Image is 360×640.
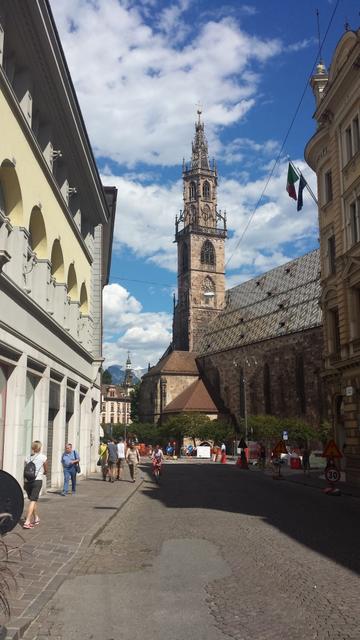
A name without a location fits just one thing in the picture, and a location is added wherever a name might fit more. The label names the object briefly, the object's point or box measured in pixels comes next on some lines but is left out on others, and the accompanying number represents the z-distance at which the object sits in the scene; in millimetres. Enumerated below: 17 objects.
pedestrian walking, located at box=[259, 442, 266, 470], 37594
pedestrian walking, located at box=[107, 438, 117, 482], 23578
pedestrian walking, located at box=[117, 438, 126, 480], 24944
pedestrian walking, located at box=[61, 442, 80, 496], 16781
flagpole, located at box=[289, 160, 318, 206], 24981
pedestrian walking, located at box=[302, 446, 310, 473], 32634
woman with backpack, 11078
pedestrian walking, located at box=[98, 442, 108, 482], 24094
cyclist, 25375
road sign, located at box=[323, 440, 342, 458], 20531
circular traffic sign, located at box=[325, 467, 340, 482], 19953
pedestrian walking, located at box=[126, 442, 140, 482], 24966
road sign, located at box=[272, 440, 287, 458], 27891
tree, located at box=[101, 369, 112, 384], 145125
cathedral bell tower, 94250
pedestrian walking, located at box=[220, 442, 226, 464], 50656
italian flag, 26109
